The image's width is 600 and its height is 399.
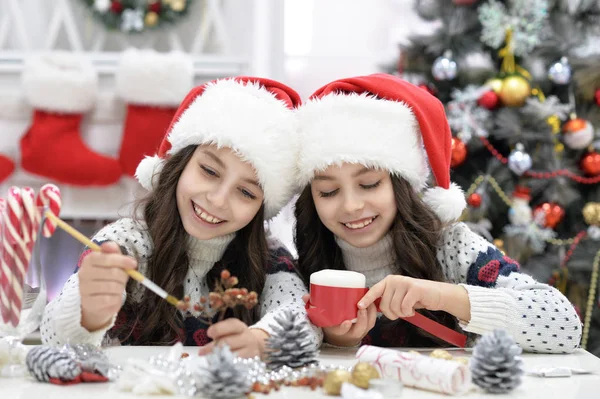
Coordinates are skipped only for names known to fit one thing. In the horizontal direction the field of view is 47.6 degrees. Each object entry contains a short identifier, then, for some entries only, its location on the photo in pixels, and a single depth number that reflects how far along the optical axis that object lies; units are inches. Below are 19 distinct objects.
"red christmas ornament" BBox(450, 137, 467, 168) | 88.1
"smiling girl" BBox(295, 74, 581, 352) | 43.3
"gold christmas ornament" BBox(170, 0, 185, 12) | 113.3
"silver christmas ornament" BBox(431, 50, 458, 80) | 88.7
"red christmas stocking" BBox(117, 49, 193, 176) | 99.7
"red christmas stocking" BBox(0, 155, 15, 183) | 99.6
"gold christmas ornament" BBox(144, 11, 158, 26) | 112.9
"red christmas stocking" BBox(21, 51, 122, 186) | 98.7
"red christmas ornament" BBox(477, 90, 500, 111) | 88.4
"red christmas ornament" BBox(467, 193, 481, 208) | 88.0
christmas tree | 88.5
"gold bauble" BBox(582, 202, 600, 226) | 89.4
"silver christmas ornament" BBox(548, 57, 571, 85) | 87.1
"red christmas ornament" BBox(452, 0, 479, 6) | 90.0
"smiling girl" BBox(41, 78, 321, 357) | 47.1
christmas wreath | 112.5
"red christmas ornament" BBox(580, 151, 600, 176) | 89.0
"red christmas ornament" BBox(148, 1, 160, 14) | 113.3
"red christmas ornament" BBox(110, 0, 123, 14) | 112.2
